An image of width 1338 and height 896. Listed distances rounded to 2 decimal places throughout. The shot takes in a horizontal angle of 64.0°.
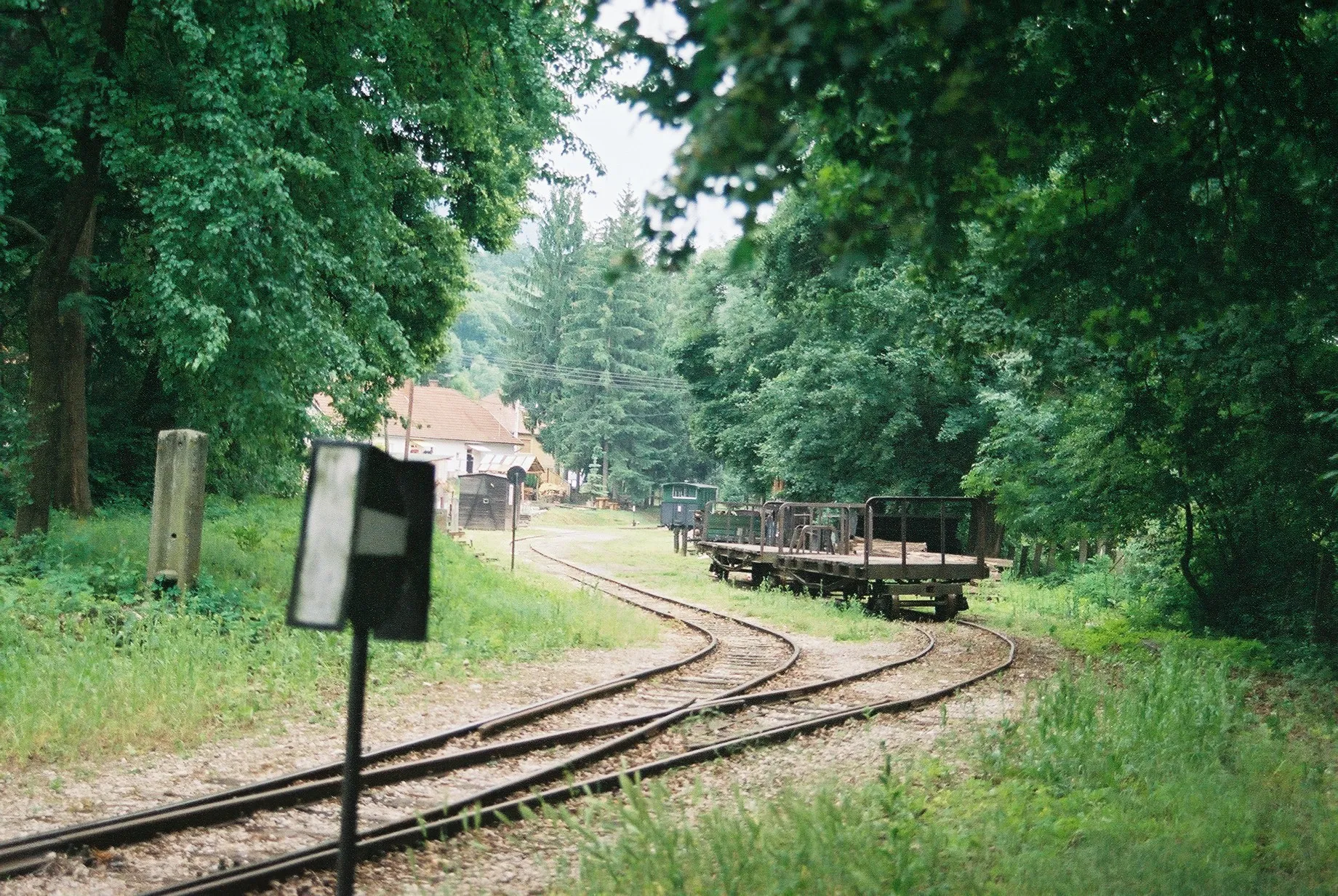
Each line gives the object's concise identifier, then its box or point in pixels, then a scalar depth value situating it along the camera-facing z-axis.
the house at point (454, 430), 78.44
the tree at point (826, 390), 24.36
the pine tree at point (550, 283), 85.56
